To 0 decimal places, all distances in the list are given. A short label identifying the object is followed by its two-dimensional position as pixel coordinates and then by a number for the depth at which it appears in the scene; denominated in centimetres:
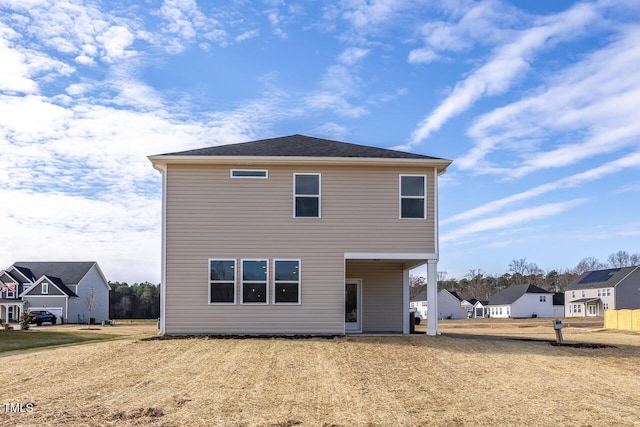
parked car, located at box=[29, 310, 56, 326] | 5062
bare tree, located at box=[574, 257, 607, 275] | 10788
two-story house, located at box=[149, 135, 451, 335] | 1936
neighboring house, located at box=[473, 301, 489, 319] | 9165
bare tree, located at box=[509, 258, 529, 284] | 10635
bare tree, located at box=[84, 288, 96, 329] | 5825
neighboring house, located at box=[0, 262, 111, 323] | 5641
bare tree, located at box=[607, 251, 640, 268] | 10644
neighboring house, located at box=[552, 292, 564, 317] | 8206
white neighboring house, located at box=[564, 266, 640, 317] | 6769
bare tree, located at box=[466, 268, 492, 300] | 10595
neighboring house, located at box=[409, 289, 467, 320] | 8744
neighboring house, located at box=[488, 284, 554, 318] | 8012
